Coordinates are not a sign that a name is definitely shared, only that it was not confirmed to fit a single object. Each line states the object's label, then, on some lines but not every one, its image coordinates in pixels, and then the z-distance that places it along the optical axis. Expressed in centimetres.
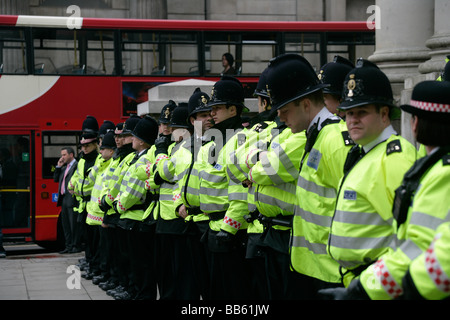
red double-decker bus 1568
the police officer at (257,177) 527
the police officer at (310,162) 440
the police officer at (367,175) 360
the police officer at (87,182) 1193
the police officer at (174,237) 769
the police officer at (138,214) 900
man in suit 1442
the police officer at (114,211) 975
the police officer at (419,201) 290
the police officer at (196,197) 712
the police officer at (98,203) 1079
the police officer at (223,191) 634
